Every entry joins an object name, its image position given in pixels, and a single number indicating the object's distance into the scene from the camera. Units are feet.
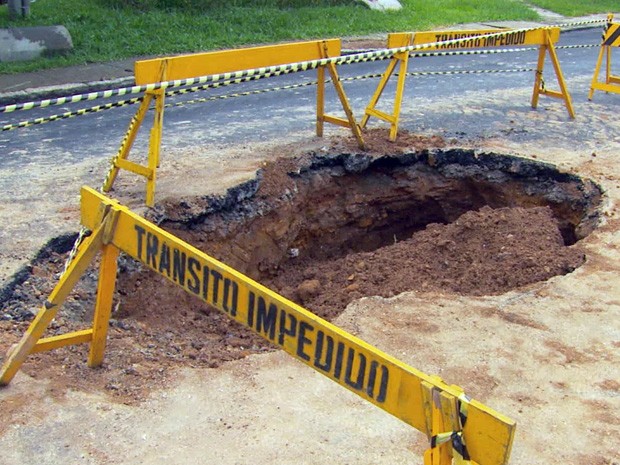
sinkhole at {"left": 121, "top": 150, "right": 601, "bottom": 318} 23.16
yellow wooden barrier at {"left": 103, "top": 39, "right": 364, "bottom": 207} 24.25
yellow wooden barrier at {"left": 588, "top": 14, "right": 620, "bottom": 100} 39.63
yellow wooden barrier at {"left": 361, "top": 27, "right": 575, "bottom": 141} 31.53
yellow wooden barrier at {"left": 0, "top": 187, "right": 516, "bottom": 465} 10.02
